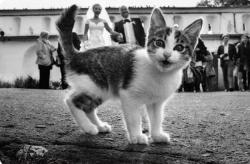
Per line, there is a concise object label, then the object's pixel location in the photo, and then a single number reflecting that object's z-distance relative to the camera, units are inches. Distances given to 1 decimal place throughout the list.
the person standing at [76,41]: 317.7
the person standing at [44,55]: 384.2
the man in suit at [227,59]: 497.4
